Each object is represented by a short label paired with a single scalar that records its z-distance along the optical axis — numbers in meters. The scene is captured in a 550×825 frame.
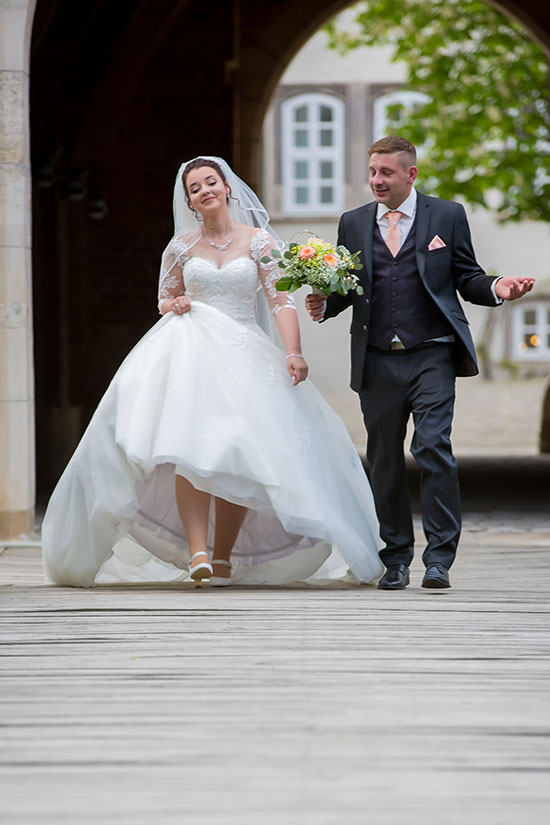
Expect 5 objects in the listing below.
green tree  37.03
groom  10.66
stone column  14.97
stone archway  24.73
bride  10.62
